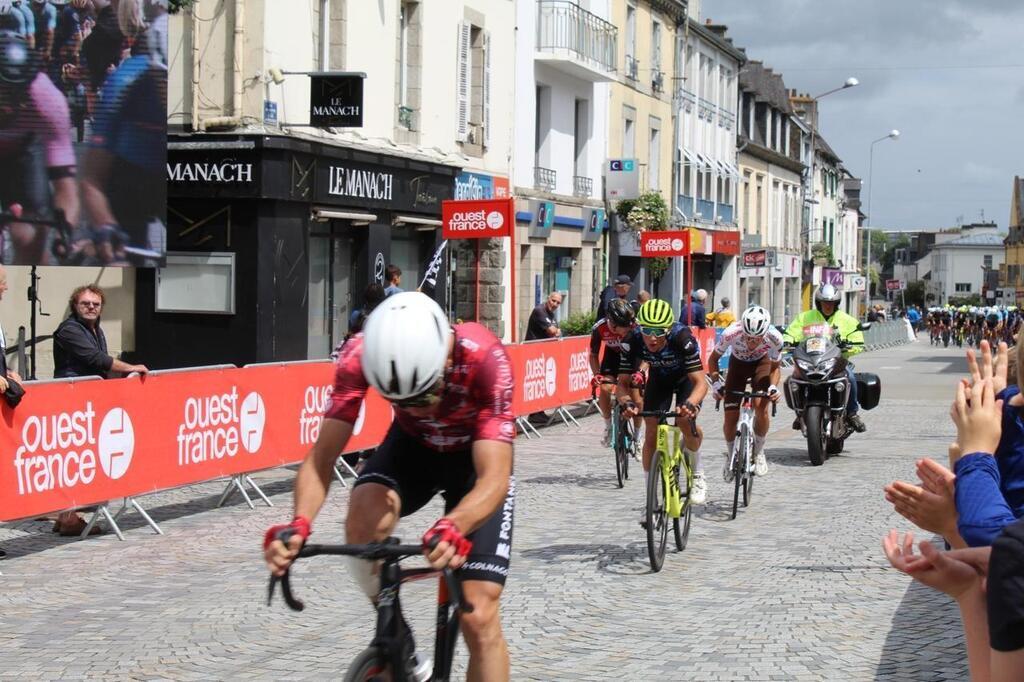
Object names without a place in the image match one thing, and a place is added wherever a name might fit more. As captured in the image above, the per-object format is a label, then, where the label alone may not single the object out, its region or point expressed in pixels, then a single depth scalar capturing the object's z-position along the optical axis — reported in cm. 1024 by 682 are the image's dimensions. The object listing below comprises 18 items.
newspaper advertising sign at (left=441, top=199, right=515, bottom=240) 1886
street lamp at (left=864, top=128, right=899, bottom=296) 7606
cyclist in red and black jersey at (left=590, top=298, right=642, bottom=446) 1272
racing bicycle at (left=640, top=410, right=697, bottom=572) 923
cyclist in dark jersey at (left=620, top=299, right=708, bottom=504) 1033
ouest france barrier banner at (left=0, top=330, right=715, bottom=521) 941
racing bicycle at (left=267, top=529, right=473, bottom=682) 417
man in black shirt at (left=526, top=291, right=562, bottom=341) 2061
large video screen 1498
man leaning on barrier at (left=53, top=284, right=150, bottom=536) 1102
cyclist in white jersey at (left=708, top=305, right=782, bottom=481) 1231
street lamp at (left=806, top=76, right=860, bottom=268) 7537
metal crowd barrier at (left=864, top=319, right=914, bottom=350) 5647
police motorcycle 1551
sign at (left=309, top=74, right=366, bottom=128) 2048
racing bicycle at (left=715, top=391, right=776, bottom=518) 1152
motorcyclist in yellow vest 1555
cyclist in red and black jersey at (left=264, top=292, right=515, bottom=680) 418
